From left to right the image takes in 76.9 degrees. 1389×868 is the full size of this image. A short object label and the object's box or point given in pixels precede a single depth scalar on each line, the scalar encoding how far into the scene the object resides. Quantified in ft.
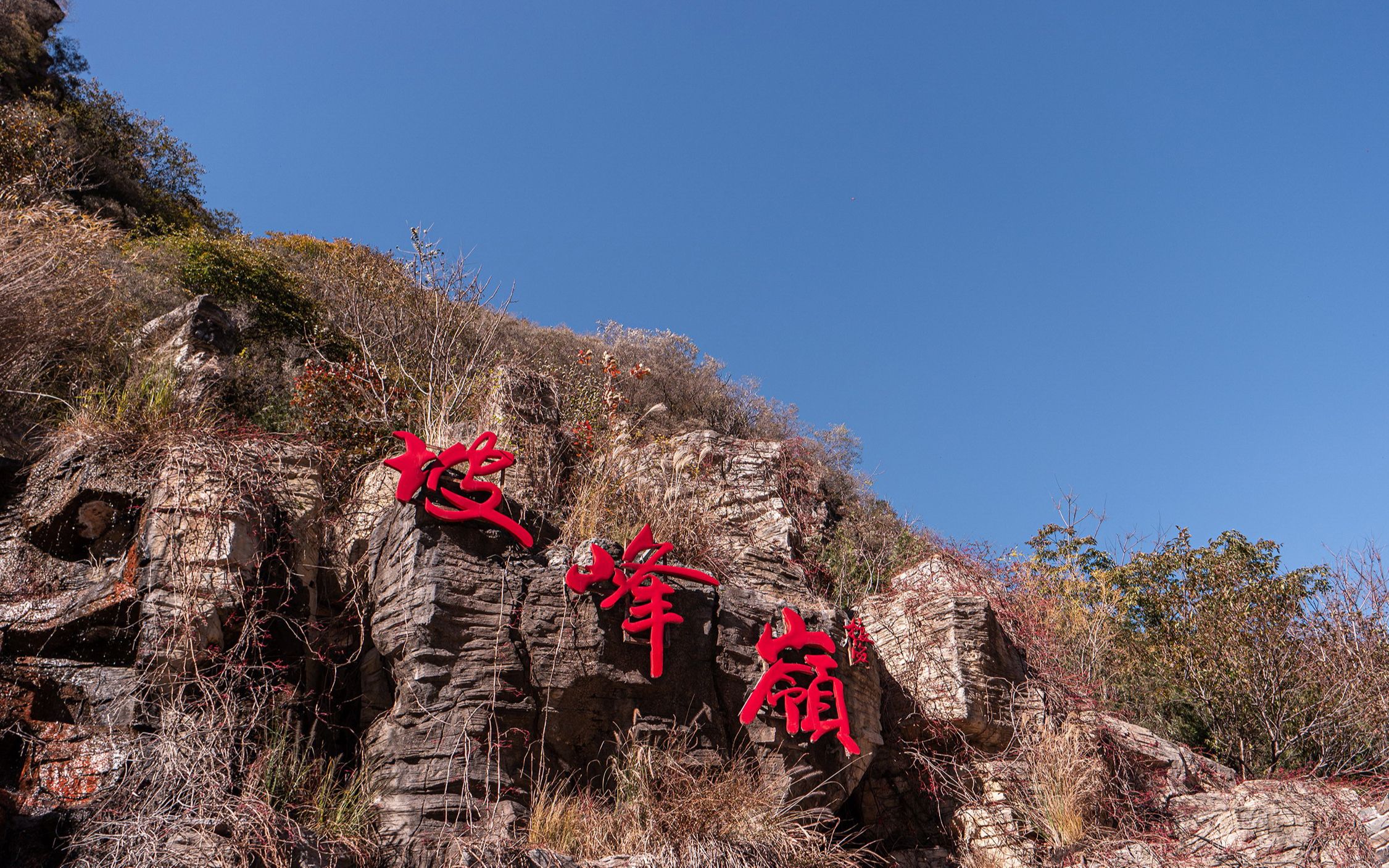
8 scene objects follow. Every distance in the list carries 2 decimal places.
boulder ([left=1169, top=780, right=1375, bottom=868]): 24.17
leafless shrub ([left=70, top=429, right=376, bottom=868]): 15.88
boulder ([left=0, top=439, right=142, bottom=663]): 18.76
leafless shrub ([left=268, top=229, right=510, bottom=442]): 29.48
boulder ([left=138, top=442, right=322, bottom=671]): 19.07
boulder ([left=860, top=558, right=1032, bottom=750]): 27.63
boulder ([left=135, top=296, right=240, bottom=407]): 26.89
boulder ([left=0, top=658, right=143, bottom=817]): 16.70
